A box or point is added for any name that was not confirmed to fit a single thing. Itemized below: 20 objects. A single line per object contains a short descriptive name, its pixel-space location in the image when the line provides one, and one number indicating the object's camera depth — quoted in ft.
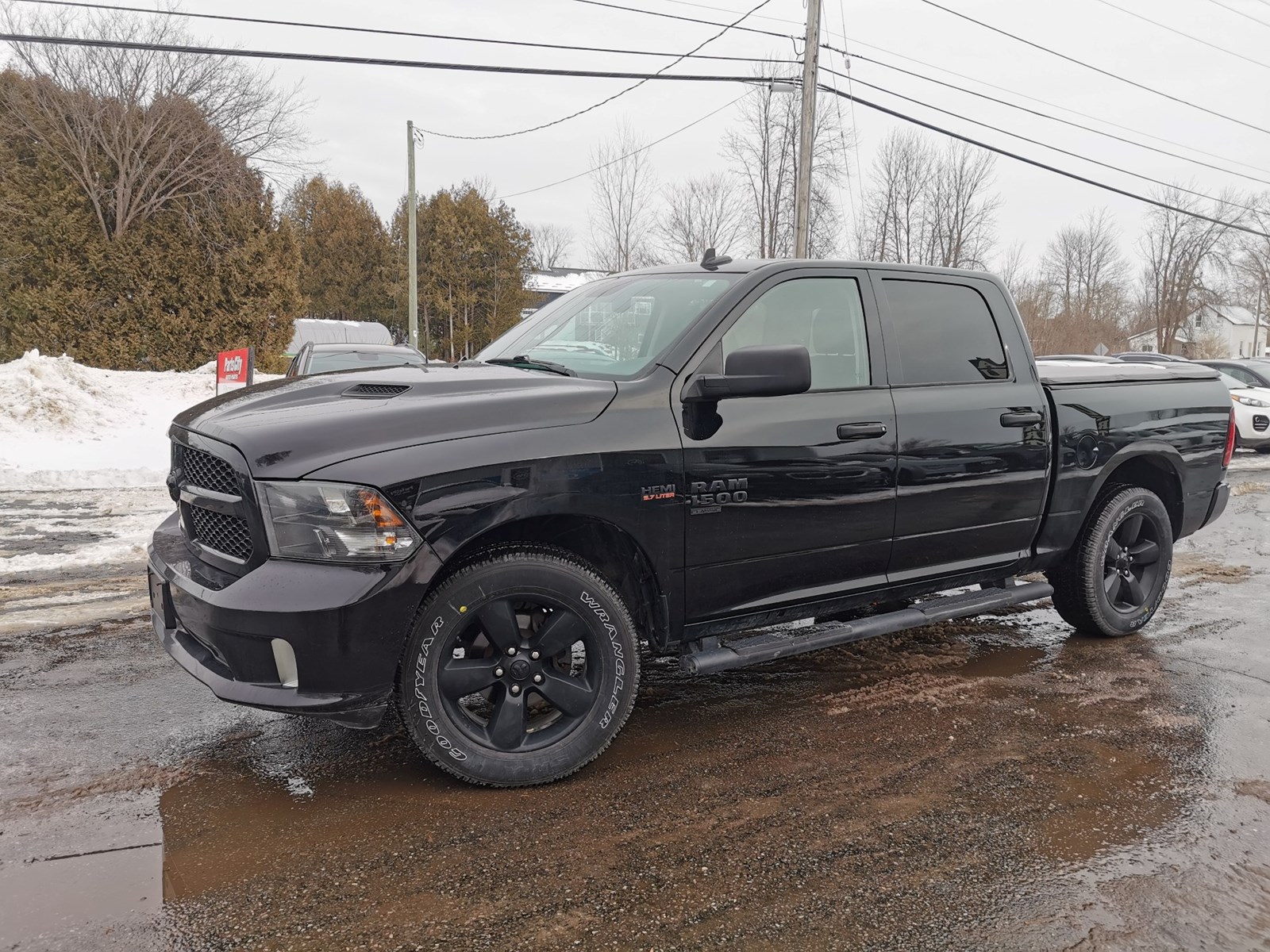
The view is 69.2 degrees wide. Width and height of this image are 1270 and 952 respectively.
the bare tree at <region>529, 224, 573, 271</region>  220.02
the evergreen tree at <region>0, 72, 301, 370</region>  67.77
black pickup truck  9.46
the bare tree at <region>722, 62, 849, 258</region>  103.04
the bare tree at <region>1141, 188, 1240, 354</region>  183.52
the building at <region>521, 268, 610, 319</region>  146.92
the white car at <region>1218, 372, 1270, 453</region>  52.01
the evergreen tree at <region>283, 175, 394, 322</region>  141.59
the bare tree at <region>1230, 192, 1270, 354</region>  196.54
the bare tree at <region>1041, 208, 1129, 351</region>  197.16
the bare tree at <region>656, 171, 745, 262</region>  121.70
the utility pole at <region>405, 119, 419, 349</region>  80.79
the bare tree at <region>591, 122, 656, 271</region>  122.21
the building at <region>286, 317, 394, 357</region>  93.91
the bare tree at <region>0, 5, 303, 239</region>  67.77
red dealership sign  35.17
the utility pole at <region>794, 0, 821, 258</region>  57.06
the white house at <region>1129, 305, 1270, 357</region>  214.83
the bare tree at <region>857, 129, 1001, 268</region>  134.82
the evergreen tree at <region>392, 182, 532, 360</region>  117.91
